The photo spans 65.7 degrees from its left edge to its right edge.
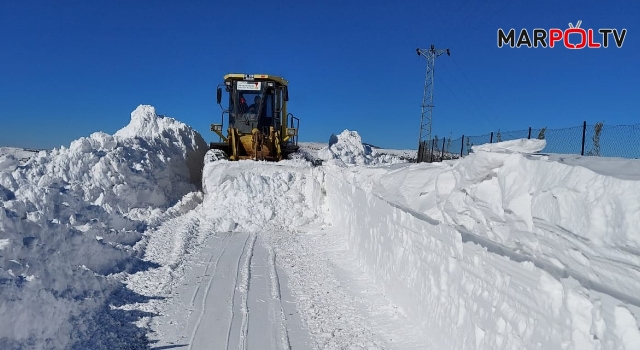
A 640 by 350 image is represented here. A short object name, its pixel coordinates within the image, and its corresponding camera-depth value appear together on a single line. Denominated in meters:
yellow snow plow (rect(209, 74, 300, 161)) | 17.59
